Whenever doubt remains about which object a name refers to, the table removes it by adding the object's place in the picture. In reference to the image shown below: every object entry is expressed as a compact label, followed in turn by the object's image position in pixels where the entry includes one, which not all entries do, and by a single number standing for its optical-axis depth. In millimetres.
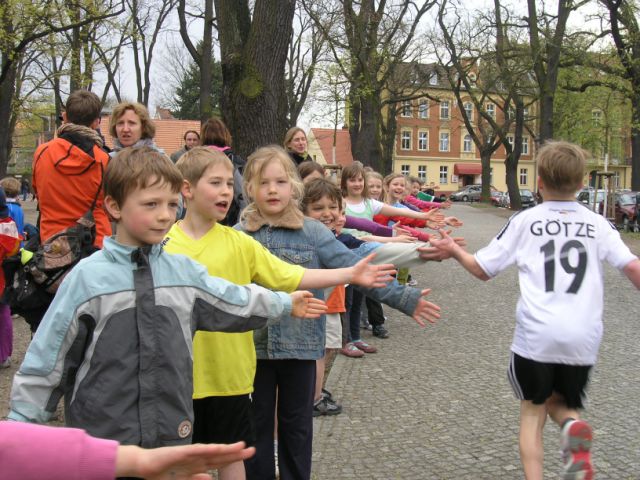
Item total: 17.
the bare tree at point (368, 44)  21203
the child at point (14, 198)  8086
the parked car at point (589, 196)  30648
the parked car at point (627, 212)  25516
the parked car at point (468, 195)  65688
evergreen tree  46312
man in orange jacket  4527
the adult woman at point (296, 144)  6957
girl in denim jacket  3449
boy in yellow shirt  3004
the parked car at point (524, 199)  49994
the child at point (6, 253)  6066
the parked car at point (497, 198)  50938
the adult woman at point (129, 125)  5238
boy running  3271
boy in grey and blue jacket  2229
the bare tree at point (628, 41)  25109
